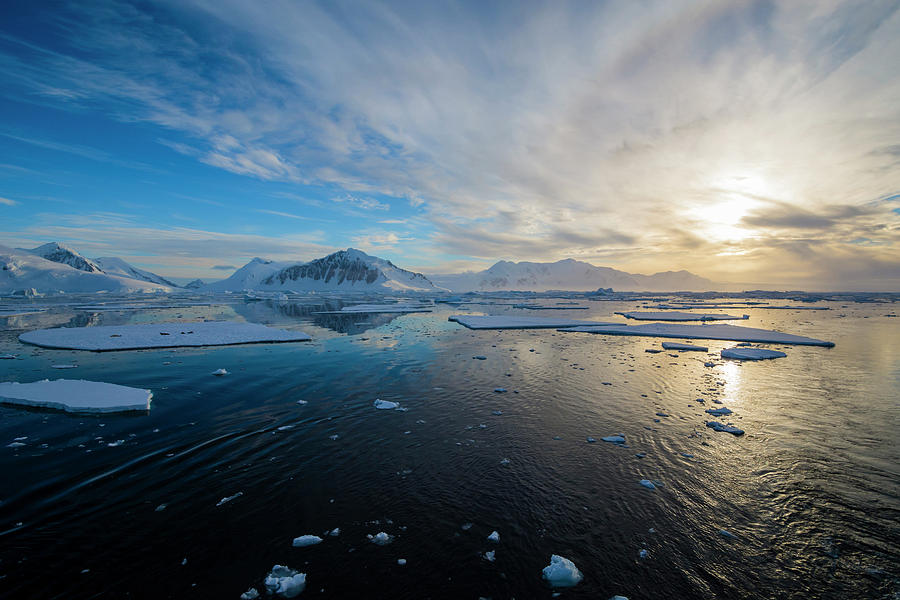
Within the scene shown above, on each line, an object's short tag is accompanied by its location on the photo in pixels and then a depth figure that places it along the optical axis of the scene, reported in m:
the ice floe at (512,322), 34.25
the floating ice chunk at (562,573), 5.20
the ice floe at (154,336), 21.77
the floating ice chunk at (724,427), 10.45
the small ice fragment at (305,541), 5.83
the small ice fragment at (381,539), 5.88
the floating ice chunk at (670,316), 43.84
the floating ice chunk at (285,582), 4.96
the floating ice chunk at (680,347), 24.00
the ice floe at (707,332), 25.86
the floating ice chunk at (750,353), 20.81
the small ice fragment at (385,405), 11.94
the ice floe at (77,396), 11.07
